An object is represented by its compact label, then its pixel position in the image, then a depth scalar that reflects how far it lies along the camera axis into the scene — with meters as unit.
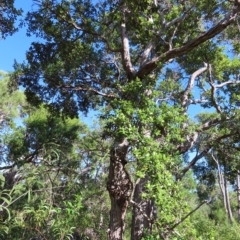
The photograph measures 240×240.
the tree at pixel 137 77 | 2.86
